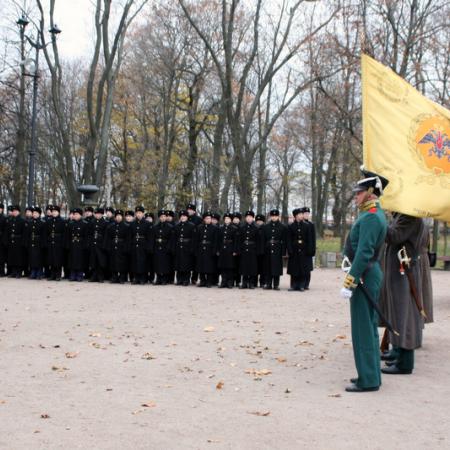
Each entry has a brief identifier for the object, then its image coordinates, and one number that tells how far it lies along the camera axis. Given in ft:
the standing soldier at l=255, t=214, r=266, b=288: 54.78
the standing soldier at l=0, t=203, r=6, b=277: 60.34
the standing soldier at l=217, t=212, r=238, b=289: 54.29
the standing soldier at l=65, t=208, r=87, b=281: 57.41
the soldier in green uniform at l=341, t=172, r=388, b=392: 21.13
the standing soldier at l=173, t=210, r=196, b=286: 55.11
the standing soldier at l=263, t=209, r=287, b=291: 53.31
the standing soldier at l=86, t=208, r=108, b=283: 57.06
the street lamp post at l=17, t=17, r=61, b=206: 70.08
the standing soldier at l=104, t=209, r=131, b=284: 56.34
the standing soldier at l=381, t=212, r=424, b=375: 23.84
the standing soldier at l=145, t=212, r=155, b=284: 56.65
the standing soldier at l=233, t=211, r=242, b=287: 55.26
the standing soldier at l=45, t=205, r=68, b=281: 57.98
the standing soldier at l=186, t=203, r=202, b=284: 59.06
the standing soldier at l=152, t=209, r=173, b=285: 55.57
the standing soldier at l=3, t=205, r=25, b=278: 59.36
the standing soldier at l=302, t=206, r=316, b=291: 52.95
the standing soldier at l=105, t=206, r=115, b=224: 58.92
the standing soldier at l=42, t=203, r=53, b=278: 59.11
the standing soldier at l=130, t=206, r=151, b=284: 55.72
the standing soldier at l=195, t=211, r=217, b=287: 54.70
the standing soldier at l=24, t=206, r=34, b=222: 59.94
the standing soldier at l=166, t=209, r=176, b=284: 56.24
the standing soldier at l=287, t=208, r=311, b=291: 52.75
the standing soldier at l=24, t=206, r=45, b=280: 58.65
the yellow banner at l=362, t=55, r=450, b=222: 23.70
